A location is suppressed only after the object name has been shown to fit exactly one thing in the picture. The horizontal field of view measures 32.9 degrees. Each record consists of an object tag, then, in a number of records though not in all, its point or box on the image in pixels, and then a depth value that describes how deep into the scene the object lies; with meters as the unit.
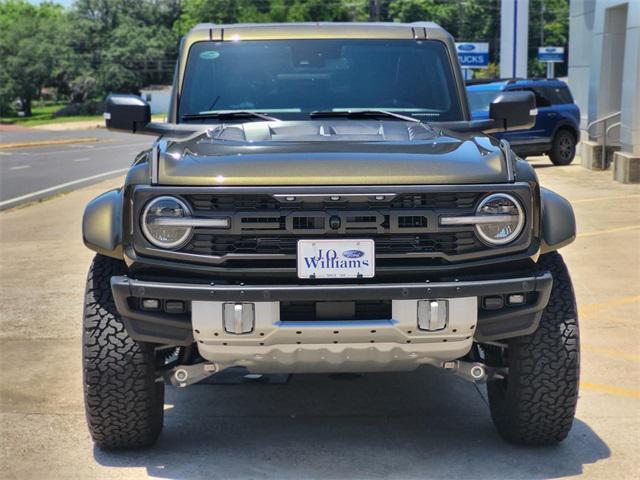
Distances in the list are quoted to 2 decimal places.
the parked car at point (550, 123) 21.17
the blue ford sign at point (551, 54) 43.59
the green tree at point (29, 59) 102.81
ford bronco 4.29
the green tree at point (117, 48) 107.69
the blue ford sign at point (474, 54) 36.41
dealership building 17.03
